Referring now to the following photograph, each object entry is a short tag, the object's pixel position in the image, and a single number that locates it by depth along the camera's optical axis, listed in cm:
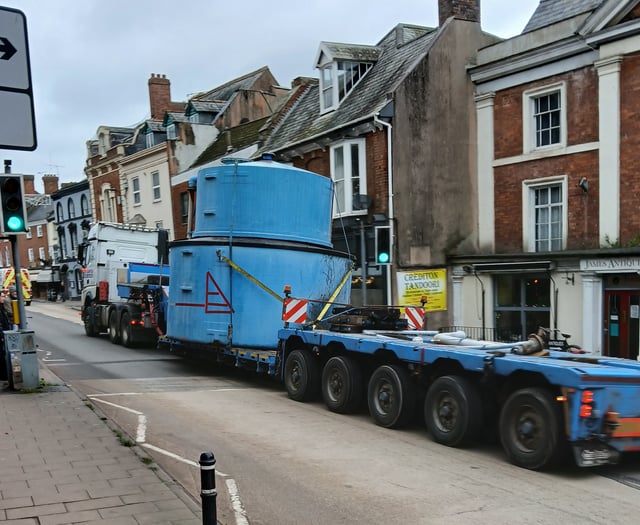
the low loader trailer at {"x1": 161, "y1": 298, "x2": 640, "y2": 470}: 629
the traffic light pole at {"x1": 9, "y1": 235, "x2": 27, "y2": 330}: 912
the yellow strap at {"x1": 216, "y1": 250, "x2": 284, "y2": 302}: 1173
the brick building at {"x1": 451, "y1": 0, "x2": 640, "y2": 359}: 1588
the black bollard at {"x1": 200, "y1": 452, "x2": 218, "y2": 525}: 381
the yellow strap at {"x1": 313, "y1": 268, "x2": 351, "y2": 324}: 1200
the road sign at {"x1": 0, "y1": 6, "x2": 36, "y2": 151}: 535
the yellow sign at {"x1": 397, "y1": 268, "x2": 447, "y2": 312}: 1664
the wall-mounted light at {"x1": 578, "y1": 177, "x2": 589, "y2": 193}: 1683
